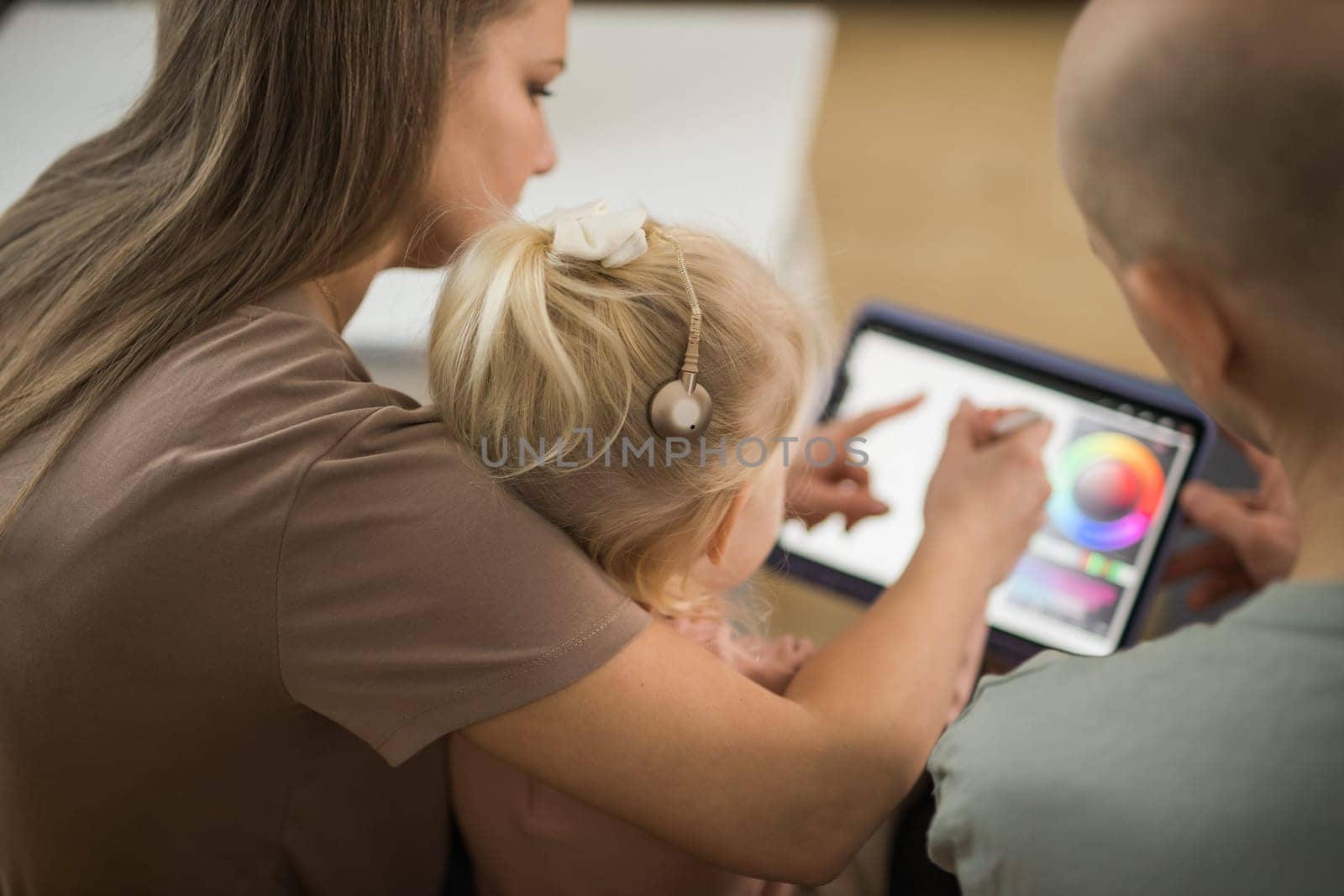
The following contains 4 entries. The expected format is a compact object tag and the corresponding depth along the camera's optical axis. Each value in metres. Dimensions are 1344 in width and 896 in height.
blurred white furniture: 1.35
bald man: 0.45
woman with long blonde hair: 0.59
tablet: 0.94
